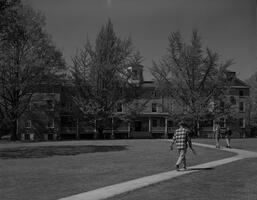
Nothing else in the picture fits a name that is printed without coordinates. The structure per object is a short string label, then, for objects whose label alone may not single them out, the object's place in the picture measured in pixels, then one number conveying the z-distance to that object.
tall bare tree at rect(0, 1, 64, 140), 33.25
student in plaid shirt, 12.15
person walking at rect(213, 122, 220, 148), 22.89
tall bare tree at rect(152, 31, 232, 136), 40.09
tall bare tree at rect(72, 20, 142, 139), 40.09
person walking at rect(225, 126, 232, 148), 23.05
